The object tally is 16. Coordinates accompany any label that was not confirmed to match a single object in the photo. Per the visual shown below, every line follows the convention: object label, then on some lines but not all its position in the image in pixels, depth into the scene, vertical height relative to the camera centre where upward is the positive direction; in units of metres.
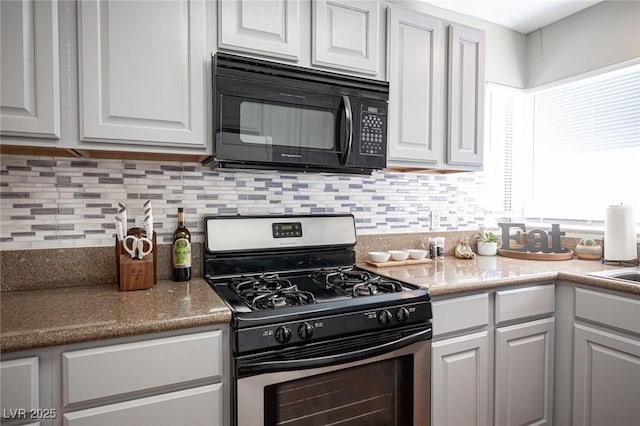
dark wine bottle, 1.66 -0.20
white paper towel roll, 2.09 -0.15
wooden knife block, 1.48 -0.25
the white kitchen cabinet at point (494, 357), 1.66 -0.71
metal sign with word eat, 2.41 -0.22
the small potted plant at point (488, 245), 2.54 -0.26
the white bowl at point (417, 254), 2.28 -0.29
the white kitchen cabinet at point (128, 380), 1.05 -0.51
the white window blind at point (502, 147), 2.73 +0.44
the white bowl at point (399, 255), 2.21 -0.28
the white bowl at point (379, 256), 2.14 -0.28
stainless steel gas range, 1.25 -0.46
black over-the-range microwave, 1.52 +0.39
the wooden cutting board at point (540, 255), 2.33 -0.30
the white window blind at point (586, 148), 2.29 +0.39
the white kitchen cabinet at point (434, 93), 1.94 +0.61
